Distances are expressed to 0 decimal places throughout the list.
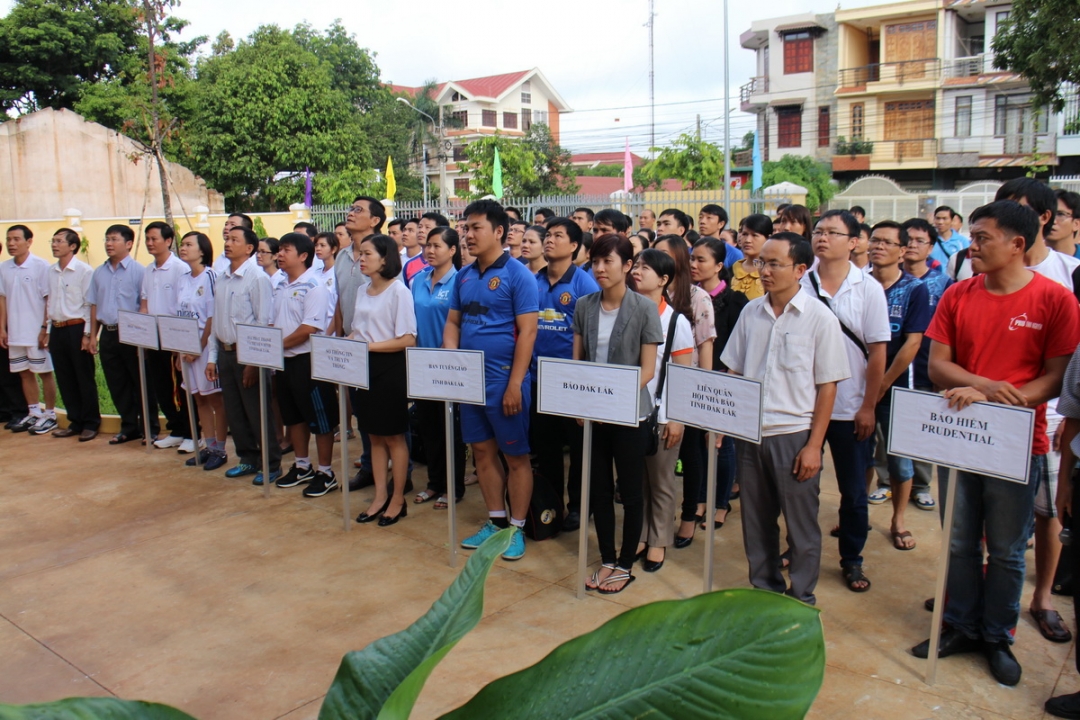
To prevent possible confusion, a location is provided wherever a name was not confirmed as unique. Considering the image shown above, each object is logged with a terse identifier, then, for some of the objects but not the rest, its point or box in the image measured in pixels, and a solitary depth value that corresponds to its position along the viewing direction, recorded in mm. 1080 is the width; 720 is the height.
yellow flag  16897
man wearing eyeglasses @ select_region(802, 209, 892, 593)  3939
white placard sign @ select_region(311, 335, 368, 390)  4750
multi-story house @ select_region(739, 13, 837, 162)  29062
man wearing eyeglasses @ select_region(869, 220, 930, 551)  4305
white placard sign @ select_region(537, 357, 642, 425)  3766
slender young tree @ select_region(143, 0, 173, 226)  13148
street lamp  38688
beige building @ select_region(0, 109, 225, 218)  22344
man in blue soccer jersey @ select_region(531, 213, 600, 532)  4887
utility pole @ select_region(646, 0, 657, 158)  30538
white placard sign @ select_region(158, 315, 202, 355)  6086
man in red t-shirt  3105
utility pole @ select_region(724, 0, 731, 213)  16381
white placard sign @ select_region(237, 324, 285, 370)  5324
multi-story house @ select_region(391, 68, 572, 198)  44003
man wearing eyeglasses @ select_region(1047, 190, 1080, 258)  4777
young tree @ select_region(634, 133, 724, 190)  18703
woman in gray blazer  3996
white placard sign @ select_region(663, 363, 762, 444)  3441
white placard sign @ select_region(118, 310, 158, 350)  6418
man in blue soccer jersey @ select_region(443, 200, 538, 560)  4422
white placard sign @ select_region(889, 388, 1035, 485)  2898
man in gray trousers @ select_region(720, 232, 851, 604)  3535
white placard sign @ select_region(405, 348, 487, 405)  4250
